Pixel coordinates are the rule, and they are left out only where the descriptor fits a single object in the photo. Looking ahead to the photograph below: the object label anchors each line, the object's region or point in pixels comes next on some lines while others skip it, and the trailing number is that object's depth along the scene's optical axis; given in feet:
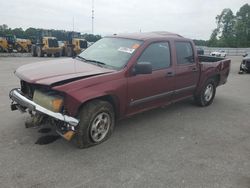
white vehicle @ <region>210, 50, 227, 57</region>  87.84
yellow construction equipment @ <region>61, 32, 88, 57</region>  67.71
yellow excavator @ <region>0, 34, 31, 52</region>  67.11
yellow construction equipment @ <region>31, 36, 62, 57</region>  63.99
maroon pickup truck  9.62
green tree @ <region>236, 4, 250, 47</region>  179.81
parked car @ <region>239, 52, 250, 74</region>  37.21
